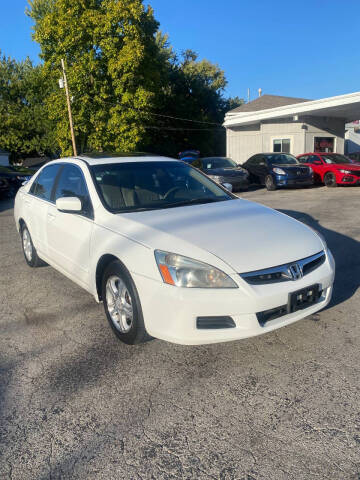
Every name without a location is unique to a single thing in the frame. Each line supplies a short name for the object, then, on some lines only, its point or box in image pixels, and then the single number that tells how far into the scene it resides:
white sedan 2.82
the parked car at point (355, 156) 20.66
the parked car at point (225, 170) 15.00
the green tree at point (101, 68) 28.94
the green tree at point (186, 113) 41.94
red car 15.83
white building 21.41
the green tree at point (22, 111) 39.78
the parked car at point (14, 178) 17.28
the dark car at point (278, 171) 15.70
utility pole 27.16
